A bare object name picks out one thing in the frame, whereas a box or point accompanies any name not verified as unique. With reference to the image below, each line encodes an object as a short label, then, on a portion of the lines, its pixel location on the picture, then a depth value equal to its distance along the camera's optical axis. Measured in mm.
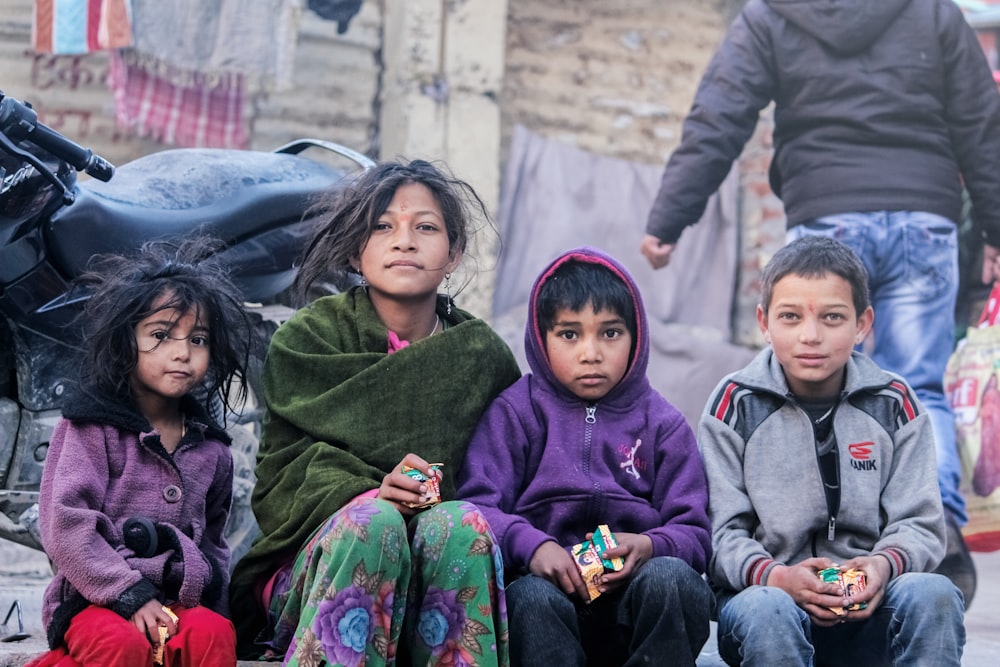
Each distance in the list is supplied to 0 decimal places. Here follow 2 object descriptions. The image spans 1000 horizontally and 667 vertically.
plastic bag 4883
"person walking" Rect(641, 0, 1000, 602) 4871
